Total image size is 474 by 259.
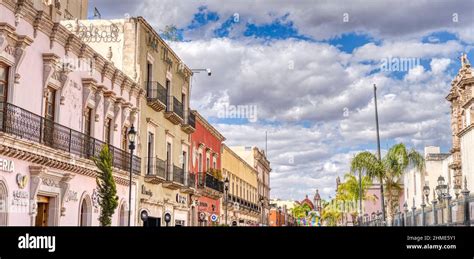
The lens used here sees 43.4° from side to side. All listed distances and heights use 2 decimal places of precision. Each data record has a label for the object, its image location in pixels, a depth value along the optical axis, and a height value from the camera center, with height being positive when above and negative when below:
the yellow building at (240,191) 44.29 +2.82
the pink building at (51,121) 13.62 +2.88
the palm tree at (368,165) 37.34 +3.69
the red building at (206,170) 33.53 +3.21
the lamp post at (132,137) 17.83 +2.60
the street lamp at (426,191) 21.51 +1.18
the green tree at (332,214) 71.62 +1.25
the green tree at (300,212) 113.74 +2.37
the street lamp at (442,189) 17.89 +1.05
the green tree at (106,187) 17.53 +1.11
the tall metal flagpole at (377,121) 33.57 +5.76
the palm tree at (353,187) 56.56 +3.44
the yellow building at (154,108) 23.77 +5.08
